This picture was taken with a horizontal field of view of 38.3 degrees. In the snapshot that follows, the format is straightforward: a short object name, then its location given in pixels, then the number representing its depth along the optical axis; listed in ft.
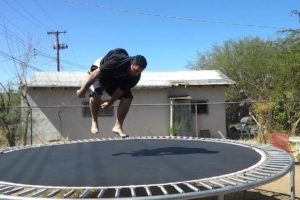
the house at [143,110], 43.37
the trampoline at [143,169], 8.64
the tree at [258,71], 34.06
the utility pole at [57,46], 91.66
